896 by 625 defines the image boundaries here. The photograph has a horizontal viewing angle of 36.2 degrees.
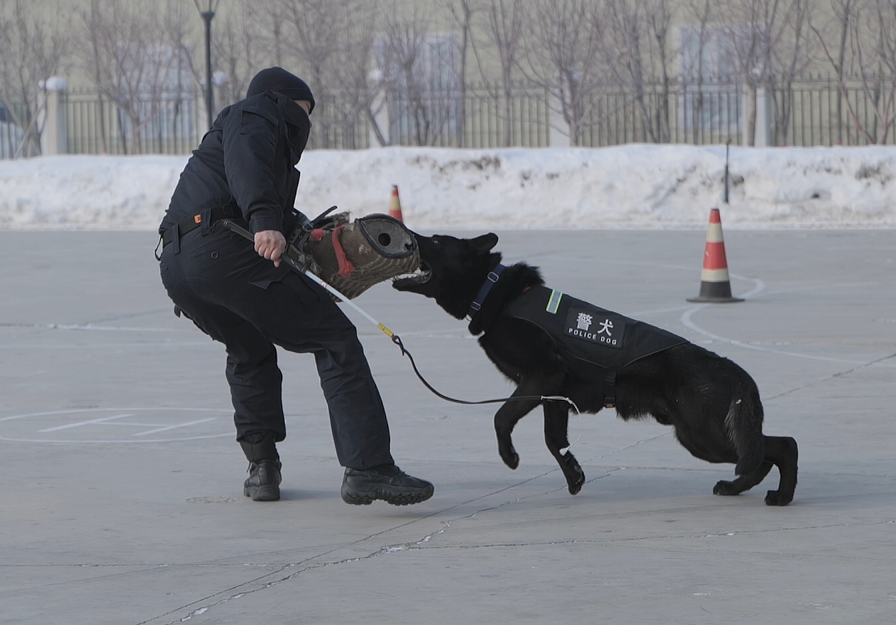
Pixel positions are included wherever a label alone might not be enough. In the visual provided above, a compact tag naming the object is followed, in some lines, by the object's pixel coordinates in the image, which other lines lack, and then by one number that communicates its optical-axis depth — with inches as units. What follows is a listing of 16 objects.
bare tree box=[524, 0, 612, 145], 1298.0
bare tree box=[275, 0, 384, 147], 1353.3
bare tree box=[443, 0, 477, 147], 1370.6
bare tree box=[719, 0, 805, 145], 1272.1
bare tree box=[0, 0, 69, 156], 1439.5
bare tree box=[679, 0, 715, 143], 1325.0
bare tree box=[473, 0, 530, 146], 1341.0
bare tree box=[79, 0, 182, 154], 1427.2
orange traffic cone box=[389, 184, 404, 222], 793.6
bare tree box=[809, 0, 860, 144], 1263.5
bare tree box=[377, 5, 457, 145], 1354.6
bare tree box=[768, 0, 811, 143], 1283.2
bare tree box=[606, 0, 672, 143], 1298.0
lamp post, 1143.6
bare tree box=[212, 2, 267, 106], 1421.0
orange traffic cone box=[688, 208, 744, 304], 484.1
